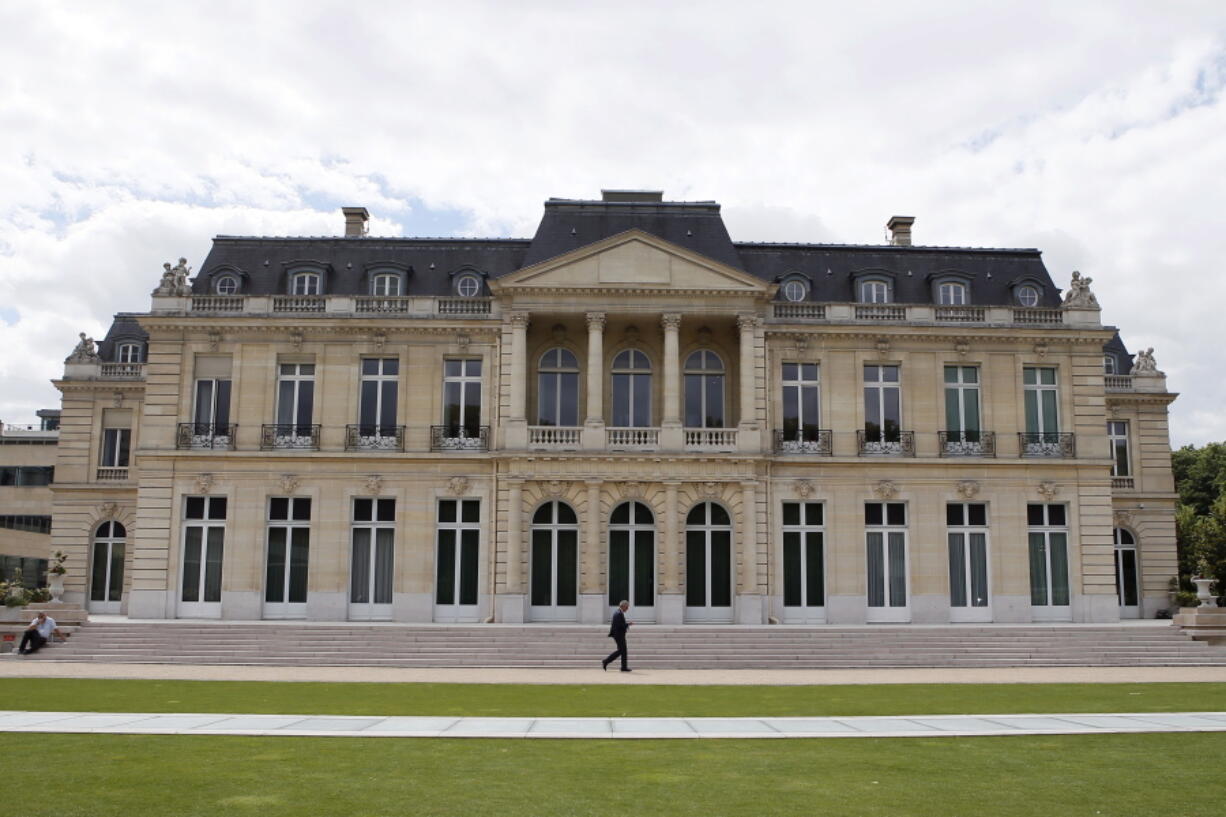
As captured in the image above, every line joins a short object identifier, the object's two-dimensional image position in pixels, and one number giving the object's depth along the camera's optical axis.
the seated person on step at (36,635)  29.17
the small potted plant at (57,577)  32.65
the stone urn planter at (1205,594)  33.19
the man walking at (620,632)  26.25
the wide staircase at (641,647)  29.20
